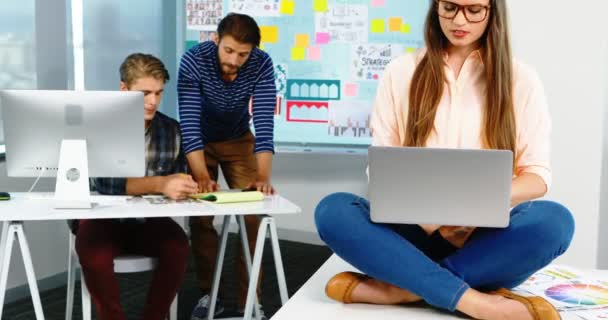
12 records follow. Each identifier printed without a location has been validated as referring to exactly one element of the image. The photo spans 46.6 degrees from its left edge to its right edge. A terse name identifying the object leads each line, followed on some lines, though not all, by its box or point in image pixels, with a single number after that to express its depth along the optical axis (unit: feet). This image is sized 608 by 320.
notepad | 7.25
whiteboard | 12.41
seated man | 7.16
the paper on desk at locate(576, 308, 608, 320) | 4.69
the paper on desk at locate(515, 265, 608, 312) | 5.06
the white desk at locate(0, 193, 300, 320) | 6.50
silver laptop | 4.39
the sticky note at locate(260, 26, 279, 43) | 12.95
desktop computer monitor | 6.92
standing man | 8.77
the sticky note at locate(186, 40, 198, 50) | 13.11
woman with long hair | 4.66
